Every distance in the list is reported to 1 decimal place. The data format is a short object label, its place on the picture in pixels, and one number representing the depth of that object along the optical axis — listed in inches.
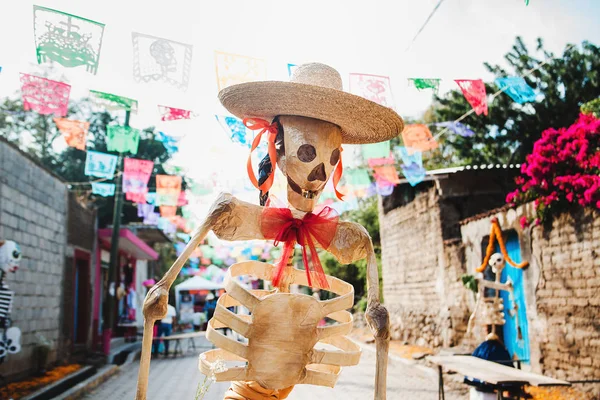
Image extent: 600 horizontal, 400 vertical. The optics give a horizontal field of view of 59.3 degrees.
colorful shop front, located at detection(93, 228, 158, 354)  598.2
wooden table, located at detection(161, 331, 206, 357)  506.6
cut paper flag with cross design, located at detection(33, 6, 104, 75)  199.6
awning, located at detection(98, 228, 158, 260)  600.6
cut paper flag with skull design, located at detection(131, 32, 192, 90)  223.9
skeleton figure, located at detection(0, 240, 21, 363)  288.8
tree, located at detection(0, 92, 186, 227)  767.1
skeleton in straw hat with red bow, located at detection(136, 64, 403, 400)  88.9
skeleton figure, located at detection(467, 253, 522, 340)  233.6
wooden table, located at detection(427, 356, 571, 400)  176.4
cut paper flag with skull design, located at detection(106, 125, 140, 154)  331.9
